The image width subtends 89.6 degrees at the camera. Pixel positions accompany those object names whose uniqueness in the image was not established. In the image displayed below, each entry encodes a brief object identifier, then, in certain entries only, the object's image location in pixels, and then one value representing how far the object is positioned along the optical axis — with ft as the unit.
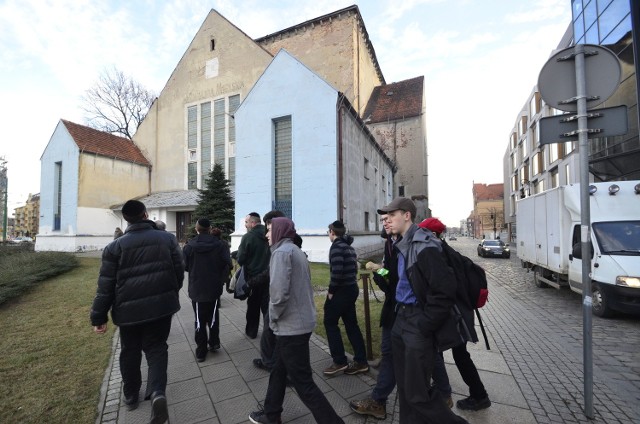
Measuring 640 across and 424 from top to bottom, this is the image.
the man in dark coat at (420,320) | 7.31
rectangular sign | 10.28
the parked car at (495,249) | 78.23
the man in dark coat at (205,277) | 14.85
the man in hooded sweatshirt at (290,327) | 8.87
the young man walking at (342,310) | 13.19
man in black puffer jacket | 10.27
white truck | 21.52
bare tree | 111.14
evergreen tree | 60.59
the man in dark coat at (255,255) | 15.14
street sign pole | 10.21
